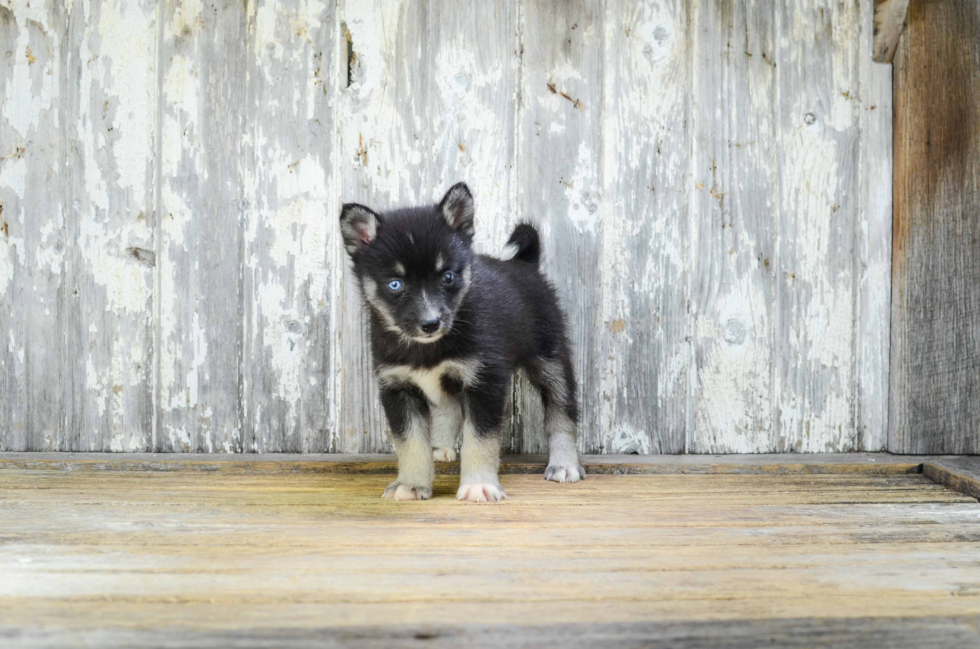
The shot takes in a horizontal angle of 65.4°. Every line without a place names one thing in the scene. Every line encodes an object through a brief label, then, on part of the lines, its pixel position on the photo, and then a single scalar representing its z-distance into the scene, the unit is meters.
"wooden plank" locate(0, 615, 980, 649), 1.44
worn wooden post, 3.22
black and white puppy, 2.76
